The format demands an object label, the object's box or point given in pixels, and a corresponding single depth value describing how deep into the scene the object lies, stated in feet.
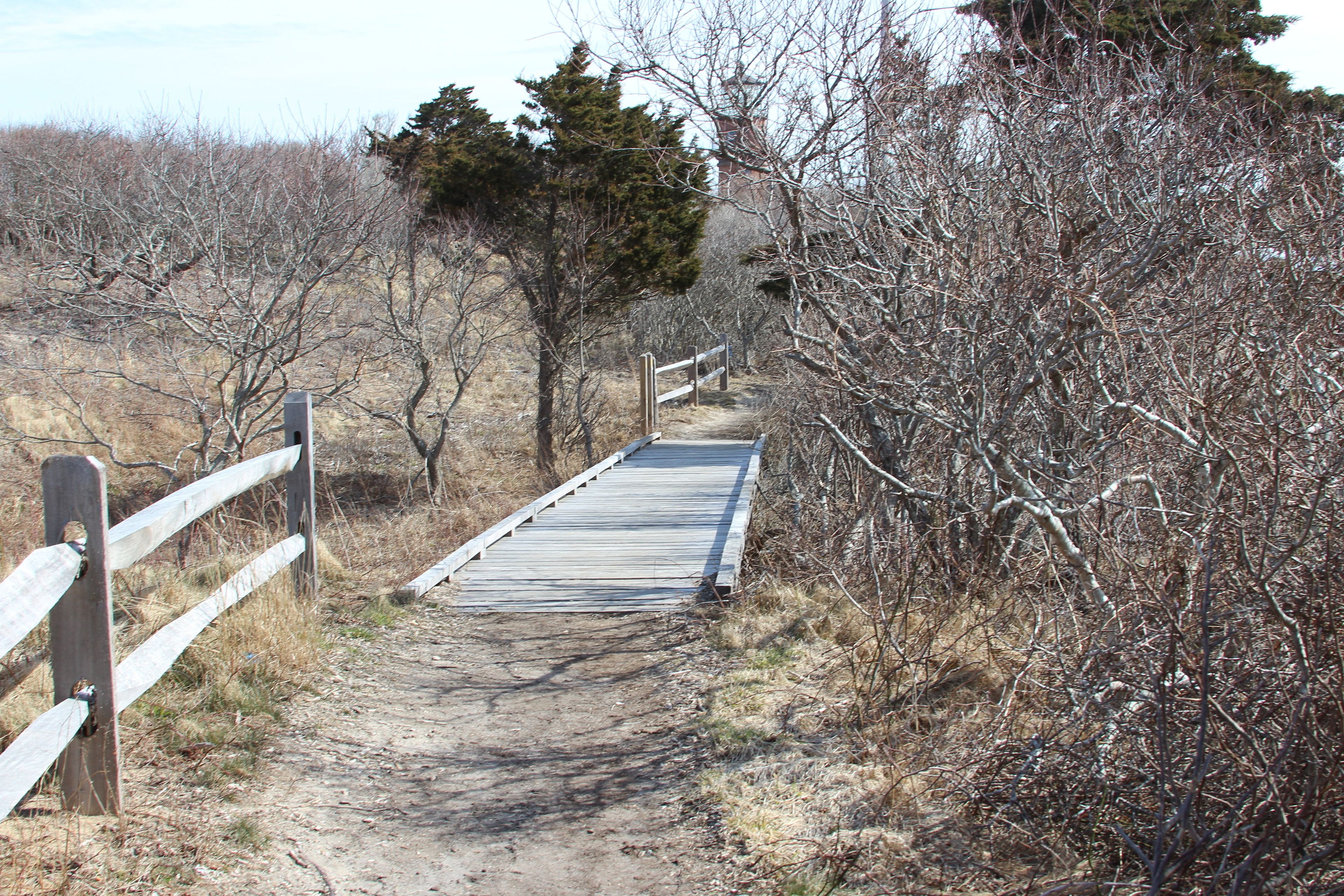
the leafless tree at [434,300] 43.70
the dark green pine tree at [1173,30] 24.94
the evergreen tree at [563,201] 49.03
